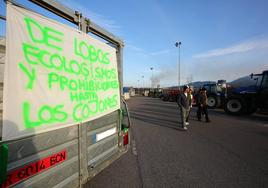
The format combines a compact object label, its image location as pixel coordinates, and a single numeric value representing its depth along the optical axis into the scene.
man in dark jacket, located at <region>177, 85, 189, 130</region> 7.25
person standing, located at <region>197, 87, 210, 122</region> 8.97
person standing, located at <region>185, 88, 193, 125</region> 7.86
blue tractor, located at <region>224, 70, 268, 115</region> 10.58
